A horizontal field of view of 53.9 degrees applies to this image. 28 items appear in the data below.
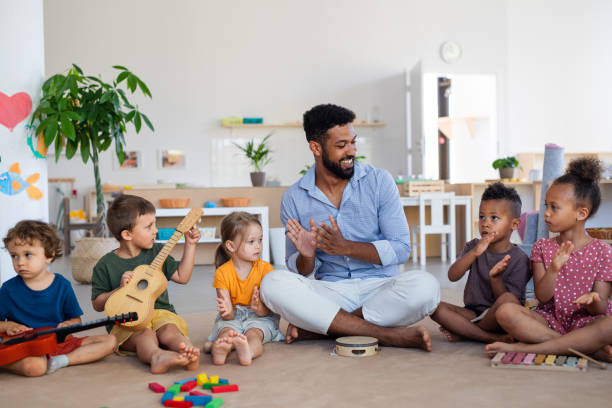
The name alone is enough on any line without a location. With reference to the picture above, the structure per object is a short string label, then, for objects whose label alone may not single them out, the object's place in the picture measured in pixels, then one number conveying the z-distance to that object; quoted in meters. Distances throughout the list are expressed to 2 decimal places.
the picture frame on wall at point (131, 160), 8.05
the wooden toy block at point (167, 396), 1.65
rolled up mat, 3.48
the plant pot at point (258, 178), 5.98
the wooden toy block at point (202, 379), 1.80
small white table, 5.73
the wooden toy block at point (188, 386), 1.75
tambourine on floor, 2.13
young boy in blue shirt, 2.14
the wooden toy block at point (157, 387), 1.76
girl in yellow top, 2.32
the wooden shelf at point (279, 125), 8.16
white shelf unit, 5.31
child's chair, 5.48
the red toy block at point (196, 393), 1.69
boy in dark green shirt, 2.20
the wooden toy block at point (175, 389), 1.70
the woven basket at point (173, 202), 5.42
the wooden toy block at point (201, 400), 1.63
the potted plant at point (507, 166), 6.23
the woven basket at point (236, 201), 5.63
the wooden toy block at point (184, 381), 1.81
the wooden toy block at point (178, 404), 1.60
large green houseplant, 3.99
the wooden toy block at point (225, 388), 1.74
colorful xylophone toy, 1.88
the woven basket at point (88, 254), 4.40
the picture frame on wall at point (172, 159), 8.12
